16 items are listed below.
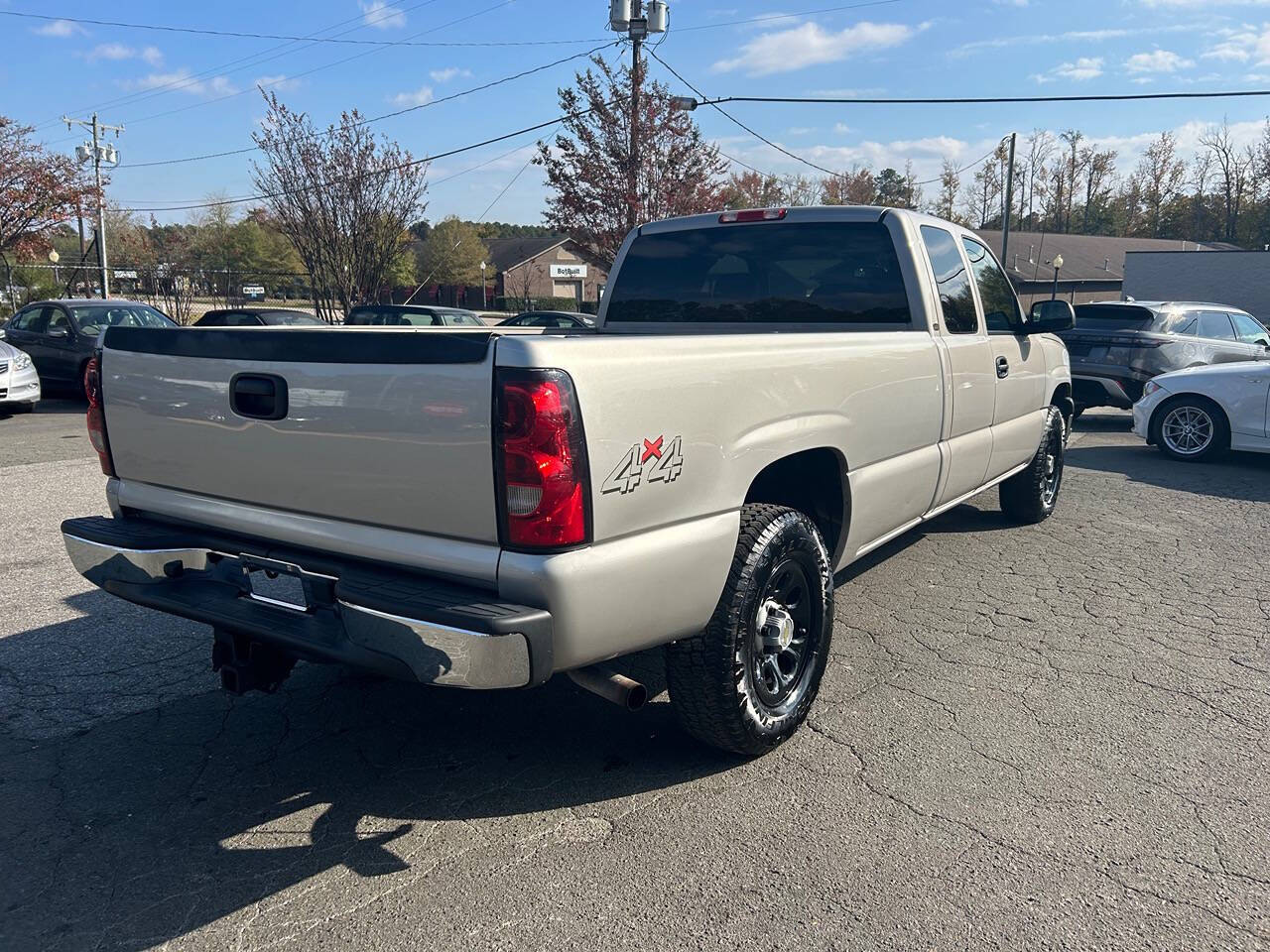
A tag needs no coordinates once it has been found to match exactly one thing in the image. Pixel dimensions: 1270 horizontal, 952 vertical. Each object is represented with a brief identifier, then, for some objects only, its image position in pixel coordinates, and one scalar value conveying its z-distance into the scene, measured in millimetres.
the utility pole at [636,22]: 20812
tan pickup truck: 2531
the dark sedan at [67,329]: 14203
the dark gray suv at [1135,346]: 12320
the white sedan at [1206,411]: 9406
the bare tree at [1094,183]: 81438
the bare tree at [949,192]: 70000
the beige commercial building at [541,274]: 68375
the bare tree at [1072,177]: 81750
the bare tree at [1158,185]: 78188
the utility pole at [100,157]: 32844
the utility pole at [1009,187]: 37688
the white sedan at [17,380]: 12641
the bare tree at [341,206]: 21734
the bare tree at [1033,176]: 78175
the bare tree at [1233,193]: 75688
